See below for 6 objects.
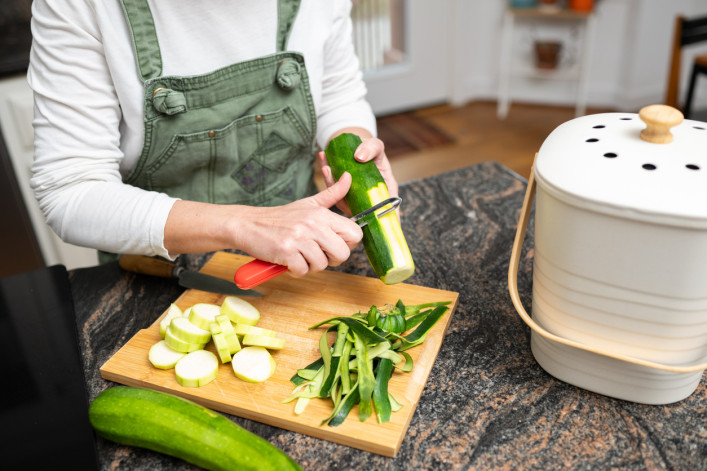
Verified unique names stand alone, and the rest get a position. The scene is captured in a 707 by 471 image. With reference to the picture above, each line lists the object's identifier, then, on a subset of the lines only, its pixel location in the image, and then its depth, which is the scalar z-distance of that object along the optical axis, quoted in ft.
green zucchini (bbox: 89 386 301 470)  2.31
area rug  12.07
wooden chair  8.50
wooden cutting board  2.52
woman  3.14
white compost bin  2.07
